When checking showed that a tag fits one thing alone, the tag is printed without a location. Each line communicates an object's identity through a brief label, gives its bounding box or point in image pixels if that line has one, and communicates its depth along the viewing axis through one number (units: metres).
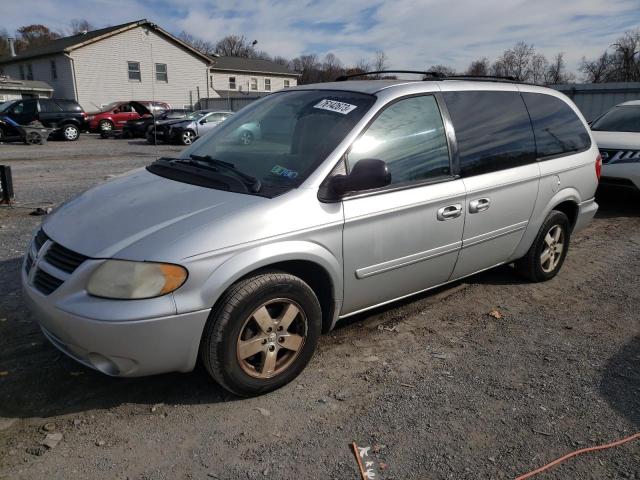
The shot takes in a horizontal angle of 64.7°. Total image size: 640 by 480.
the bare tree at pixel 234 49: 77.50
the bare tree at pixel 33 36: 64.92
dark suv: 21.77
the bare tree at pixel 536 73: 61.89
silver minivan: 2.54
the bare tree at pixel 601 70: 55.62
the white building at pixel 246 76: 46.25
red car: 24.62
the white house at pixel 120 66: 30.86
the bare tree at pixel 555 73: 63.22
